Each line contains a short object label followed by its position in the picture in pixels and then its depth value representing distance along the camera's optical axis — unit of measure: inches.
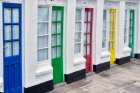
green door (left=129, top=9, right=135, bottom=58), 423.5
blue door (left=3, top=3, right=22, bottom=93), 215.4
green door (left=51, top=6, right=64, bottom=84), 270.0
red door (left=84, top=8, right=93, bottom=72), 323.7
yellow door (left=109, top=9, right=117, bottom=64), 376.7
